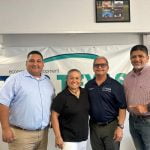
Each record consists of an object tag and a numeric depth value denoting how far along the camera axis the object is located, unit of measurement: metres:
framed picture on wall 2.48
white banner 2.52
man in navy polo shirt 1.82
